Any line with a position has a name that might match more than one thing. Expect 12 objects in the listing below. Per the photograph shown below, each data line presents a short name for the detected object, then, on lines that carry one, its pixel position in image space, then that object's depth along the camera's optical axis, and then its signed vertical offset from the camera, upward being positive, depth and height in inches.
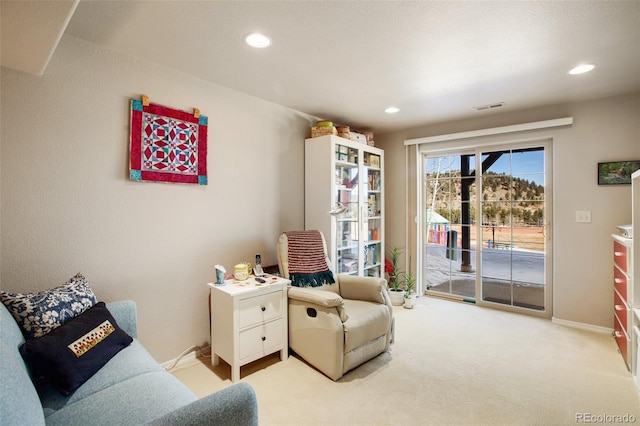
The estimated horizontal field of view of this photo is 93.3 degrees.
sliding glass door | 135.3 -6.6
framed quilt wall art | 85.0 +21.2
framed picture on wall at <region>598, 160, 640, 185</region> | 111.2 +15.3
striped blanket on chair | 105.2 -16.8
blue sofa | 34.0 -29.4
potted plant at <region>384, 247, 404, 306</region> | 160.3 -30.3
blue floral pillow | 55.9 -18.0
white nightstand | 84.5 -31.6
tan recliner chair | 84.9 -32.5
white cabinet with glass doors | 128.6 +6.4
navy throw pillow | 51.3 -24.6
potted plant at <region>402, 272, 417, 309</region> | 145.4 -39.3
